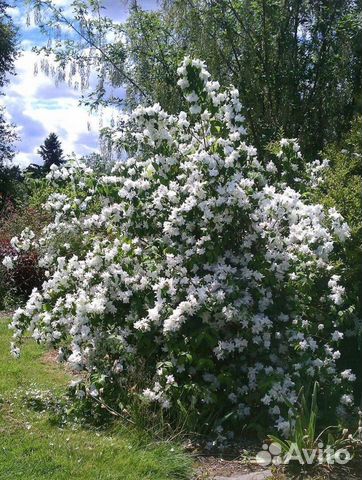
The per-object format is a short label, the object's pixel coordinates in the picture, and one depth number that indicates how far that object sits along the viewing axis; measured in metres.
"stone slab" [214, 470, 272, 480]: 3.90
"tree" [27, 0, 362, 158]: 9.52
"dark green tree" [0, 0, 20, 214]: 26.98
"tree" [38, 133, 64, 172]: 54.58
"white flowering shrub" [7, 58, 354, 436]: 4.69
